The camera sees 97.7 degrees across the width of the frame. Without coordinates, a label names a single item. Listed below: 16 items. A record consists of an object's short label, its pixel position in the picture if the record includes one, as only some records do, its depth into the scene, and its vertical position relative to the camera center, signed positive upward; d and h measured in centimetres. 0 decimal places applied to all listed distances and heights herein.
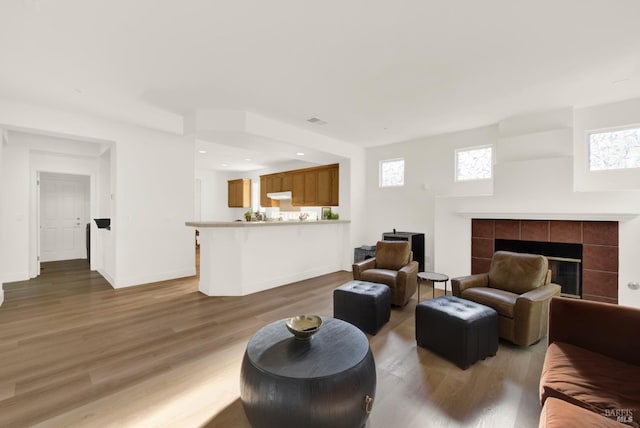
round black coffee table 145 -93
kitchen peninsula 431 -73
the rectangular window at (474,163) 483 +86
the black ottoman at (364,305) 300 -104
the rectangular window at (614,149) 368 +85
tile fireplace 354 -48
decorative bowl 182 -78
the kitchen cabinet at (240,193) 932 +62
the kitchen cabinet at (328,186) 651 +60
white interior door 672 -18
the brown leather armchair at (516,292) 259 -84
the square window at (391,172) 594 +85
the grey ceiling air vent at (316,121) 438 +145
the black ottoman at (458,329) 234 -104
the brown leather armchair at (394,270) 365 -83
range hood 767 +45
